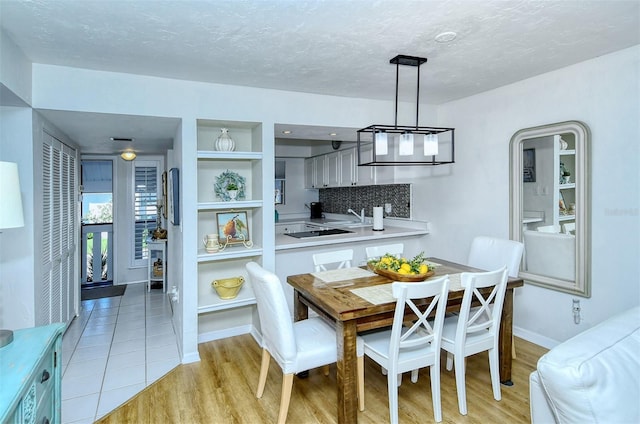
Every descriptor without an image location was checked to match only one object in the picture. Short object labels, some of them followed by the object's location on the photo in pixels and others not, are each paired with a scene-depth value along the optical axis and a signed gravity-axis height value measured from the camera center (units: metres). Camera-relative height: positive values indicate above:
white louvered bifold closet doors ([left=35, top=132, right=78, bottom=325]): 2.89 -0.22
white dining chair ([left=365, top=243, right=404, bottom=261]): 3.23 -0.39
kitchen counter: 3.60 -0.30
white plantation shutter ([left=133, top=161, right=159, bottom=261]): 5.65 +0.09
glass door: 5.52 -0.16
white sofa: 1.08 -0.55
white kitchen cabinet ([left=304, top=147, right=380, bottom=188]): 4.98 +0.60
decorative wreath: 3.38 +0.25
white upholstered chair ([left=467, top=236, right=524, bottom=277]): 2.92 -0.40
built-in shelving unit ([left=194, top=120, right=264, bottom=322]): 3.21 +0.01
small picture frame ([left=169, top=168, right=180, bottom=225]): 3.61 +0.17
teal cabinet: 1.22 -0.63
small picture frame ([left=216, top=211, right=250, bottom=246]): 3.46 -0.18
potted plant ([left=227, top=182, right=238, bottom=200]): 3.36 +0.18
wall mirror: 2.82 +0.04
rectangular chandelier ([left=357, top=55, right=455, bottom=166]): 2.51 +0.53
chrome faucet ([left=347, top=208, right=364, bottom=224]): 5.50 -0.10
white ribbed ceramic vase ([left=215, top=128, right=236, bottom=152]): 3.23 +0.61
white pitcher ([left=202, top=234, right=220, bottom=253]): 3.27 -0.31
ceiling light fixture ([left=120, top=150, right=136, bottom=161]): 4.75 +0.74
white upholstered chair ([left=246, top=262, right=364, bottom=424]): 2.04 -0.83
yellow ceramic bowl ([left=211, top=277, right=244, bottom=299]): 3.28 -0.72
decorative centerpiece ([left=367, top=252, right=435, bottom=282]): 2.51 -0.45
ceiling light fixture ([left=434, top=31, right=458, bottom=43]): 2.17 +1.08
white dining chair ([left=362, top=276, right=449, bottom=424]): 2.00 -0.84
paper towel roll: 4.45 -0.13
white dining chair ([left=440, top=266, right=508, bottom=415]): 2.18 -0.83
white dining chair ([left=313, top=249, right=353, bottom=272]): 3.00 -0.42
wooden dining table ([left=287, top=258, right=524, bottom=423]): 2.04 -0.63
